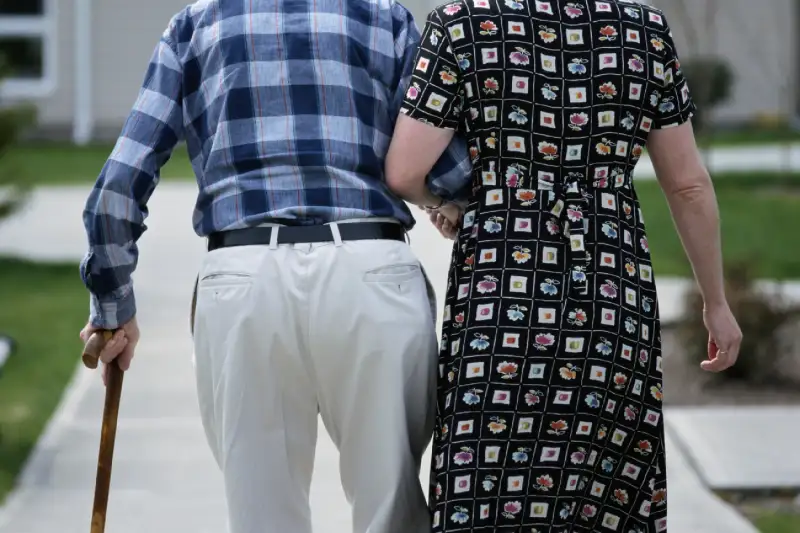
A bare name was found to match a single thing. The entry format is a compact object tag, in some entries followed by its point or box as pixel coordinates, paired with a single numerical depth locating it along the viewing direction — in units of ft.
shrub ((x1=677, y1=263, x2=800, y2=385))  48.93
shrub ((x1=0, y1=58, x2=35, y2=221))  57.67
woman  19.25
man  19.22
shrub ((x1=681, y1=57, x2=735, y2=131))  126.11
